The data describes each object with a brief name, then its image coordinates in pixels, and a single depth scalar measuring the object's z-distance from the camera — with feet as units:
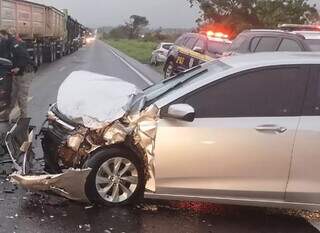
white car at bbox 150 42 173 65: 75.89
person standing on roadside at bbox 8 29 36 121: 23.72
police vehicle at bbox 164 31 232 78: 41.61
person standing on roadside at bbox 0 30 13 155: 19.10
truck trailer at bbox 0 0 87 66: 49.92
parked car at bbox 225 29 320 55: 29.97
